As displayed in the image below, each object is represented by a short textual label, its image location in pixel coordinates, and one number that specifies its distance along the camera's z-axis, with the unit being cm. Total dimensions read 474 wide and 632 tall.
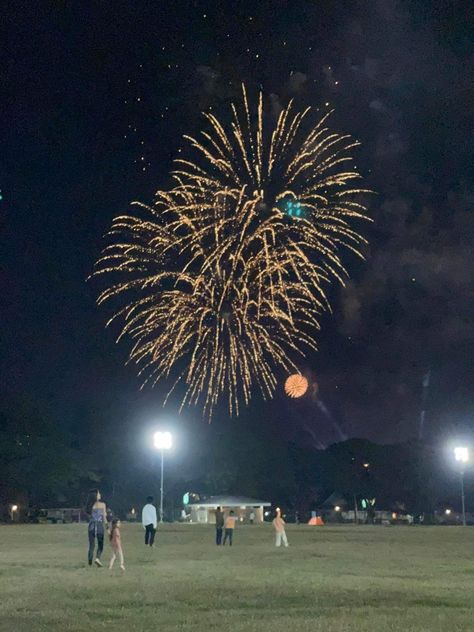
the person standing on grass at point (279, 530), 2917
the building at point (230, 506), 7856
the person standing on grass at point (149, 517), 2792
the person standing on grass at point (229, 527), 3130
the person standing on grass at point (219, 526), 3144
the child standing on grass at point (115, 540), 2036
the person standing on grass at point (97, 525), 2189
